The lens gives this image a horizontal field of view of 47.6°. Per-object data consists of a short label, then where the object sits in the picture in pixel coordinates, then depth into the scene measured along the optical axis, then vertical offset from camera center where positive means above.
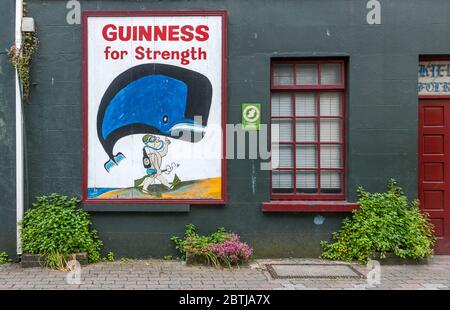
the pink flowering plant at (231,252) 7.55 -1.37
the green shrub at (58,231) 7.57 -1.05
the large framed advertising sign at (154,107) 8.02 +0.85
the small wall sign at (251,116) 8.04 +0.70
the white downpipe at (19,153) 7.86 +0.13
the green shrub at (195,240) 7.68 -1.23
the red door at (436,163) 8.33 -0.06
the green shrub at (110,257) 7.97 -1.50
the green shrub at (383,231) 7.68 -1.09
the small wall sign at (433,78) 8.34 +1.33
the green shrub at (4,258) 7.86 -1.49
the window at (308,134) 8.27 +0.42
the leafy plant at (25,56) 7.78 +1.62
